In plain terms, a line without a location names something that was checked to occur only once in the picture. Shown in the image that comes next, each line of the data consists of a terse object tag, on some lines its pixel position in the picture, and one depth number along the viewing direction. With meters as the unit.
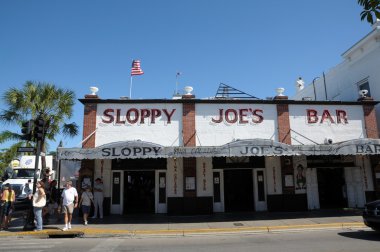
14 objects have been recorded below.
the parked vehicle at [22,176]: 21.11
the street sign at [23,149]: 13.10
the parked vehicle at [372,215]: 9.90
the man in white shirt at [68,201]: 12.41
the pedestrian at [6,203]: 12.64
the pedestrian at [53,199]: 14.26
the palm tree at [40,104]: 20.30
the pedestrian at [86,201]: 13.52
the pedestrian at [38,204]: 11.98
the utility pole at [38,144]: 12.32
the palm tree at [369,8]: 4.89
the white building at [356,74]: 19.00
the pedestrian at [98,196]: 15.34
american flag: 19.89
